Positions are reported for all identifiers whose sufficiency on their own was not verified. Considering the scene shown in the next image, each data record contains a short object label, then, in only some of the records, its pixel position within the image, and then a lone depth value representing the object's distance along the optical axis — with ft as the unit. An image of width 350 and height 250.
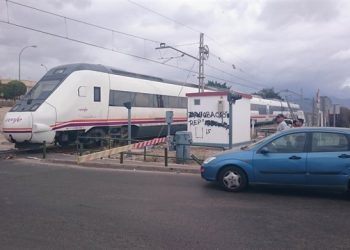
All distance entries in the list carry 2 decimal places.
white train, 52.16
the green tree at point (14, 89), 241.96
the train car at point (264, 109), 147.02
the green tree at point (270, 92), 279.16
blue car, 27.22
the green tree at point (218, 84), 284.53
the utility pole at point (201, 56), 110.73
